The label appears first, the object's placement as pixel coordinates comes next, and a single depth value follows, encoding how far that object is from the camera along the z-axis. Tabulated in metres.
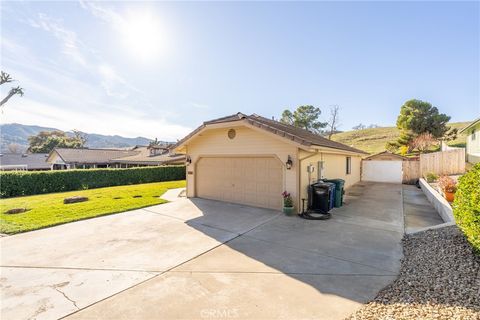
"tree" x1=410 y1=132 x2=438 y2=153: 27.84
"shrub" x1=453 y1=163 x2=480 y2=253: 3.97
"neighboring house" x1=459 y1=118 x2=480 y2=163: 19.08
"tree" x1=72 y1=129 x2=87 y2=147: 65.03
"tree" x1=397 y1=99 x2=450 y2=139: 28.20
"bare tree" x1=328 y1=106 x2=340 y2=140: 40.03
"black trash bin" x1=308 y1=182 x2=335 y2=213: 8.84
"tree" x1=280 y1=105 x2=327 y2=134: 38.39
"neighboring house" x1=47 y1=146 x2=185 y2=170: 28.85
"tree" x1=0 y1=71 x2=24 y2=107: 18.33
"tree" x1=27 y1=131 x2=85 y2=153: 54.19
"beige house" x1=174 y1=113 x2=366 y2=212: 8.71
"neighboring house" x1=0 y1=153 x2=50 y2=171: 37.12
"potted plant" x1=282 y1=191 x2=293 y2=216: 8.51
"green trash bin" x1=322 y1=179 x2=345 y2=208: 9.97
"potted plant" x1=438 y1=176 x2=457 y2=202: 8.83
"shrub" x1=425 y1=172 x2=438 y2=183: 14.67
